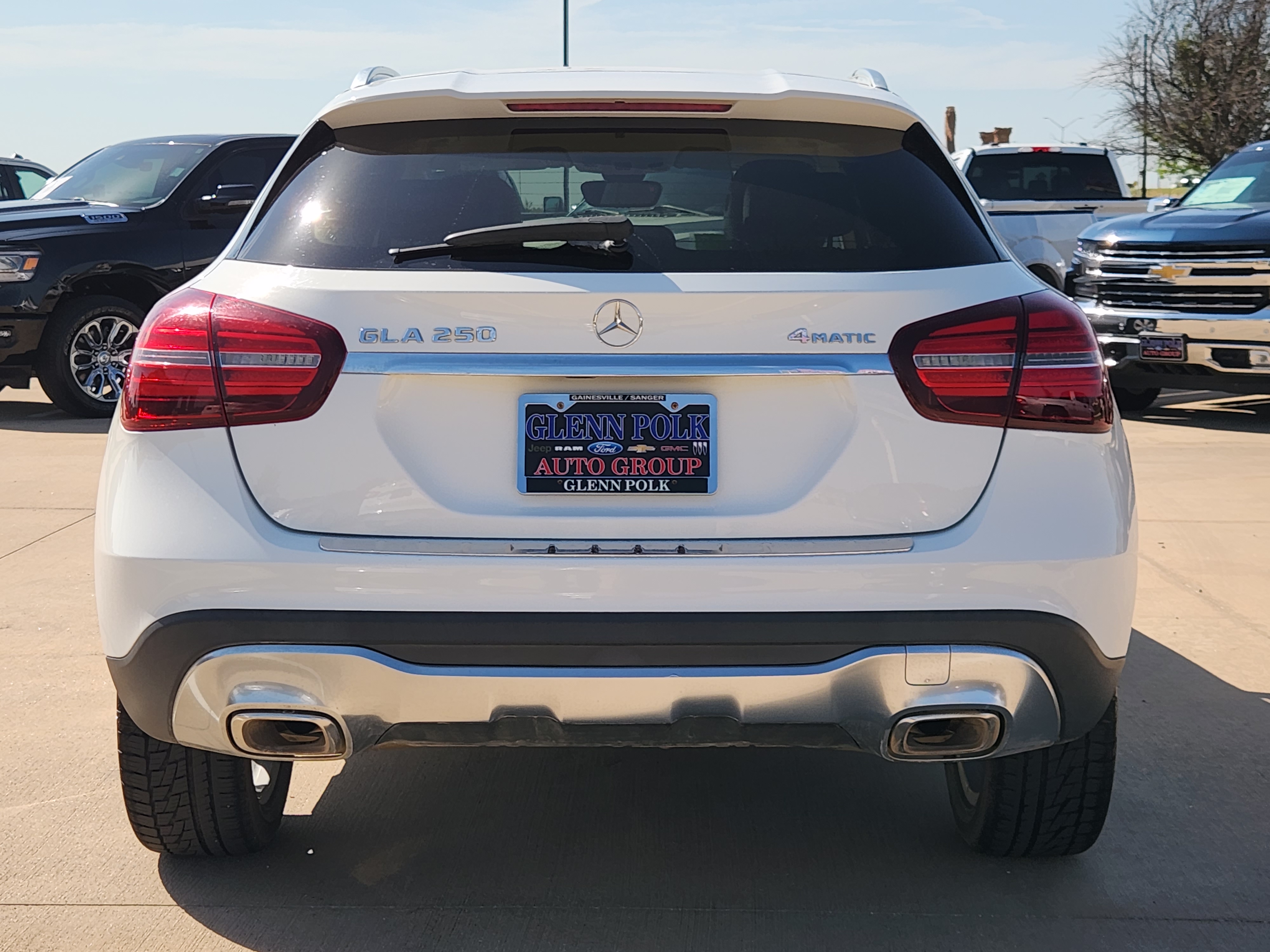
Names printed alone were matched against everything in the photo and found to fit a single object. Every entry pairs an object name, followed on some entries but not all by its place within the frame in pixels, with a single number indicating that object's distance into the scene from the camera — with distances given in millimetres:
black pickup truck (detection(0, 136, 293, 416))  9938
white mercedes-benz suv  2541
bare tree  30250
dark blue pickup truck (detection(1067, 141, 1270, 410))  9289
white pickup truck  14078
